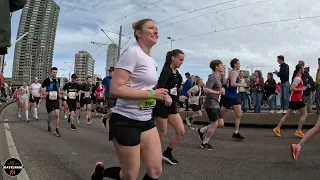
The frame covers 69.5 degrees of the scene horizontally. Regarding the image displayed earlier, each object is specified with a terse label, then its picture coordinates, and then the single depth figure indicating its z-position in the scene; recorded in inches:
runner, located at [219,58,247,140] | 210.6
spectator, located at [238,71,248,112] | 354.3
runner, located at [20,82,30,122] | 409.6
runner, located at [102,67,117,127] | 312.5
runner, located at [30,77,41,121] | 431.4
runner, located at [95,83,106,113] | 450.4
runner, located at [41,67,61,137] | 273.5
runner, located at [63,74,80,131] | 322.7
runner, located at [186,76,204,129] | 315.8
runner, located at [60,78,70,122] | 439.6
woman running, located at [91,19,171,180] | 76.3
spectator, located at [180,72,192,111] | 329.2
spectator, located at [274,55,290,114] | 293.3
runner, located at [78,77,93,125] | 386.3
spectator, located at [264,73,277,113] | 356.2
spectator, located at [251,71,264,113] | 351.4
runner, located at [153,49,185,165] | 144.8
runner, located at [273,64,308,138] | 220.0
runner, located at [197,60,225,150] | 189.4
